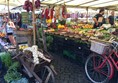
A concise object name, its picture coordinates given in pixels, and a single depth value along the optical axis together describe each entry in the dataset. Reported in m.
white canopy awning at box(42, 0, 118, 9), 4.17
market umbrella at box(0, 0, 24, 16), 5.24
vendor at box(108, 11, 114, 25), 4.74
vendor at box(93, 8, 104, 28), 3.98
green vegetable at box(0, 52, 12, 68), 2.28
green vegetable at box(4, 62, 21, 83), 2.03
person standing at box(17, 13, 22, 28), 6.25
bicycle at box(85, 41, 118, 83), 1.98
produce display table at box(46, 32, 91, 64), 2.72
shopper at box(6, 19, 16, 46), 3.06
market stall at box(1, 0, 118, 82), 2.13
